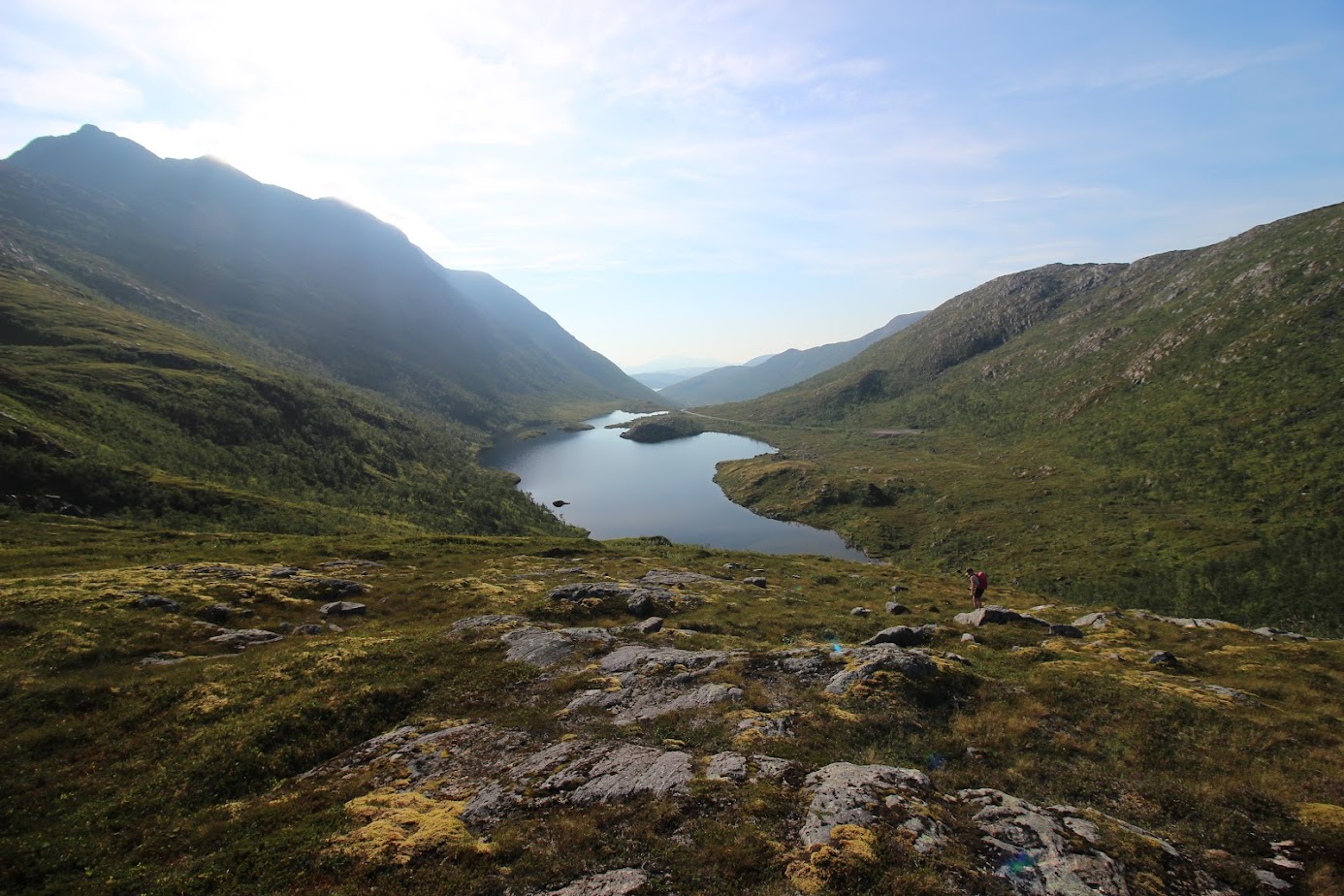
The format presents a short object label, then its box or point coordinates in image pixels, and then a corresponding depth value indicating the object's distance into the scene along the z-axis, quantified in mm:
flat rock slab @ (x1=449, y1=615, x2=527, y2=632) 37469
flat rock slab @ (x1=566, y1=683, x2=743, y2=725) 24781
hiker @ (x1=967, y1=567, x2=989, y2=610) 43328
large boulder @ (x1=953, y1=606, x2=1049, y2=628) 38312
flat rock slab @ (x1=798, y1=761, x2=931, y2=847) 16047
